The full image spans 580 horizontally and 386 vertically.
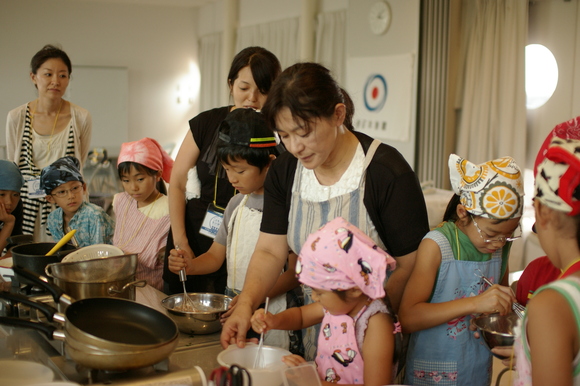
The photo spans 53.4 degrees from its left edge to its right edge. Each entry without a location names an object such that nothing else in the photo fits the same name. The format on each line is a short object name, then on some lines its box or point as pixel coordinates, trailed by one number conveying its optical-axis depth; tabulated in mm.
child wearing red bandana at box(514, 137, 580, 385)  1003
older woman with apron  1408
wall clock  5137
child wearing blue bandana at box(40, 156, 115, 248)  2588
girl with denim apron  1518
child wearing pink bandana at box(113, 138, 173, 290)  2494
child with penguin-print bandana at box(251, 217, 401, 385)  1261
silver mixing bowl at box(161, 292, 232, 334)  1465
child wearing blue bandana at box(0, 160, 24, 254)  2645
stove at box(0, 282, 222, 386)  1129
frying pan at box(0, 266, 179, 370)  1077
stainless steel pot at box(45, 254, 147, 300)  1488
